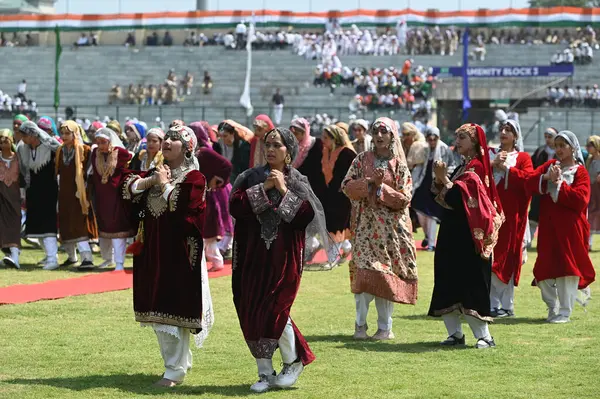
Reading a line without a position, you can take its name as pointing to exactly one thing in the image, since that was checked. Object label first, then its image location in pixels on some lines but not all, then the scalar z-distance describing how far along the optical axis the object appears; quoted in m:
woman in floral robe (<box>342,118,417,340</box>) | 9.26
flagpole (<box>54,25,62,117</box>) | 40.08
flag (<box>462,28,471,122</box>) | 38.59
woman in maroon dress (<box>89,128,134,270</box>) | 13.86
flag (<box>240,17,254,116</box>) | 43.78
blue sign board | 44.34
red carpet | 11.75
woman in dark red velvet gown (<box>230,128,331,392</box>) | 7.29
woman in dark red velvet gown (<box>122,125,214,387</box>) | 7.53
